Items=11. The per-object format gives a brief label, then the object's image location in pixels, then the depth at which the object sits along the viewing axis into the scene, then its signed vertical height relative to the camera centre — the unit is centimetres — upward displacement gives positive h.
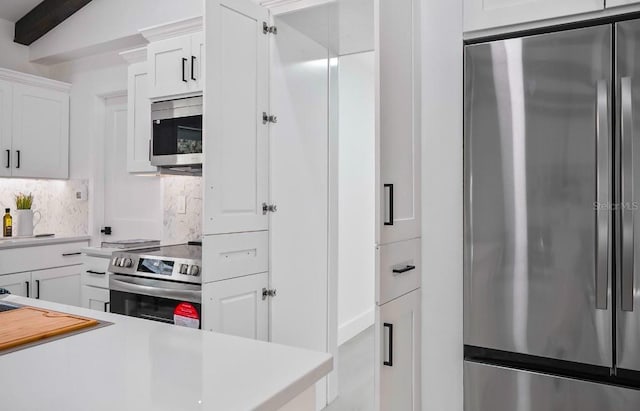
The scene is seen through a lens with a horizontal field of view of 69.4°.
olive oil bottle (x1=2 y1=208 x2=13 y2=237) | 414 -14
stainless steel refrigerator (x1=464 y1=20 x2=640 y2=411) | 172 -5
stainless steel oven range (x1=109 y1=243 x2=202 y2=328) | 235 -41
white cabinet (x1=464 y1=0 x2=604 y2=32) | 179 +80
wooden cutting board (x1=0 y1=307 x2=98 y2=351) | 118 -32
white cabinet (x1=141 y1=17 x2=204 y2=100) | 279 +93
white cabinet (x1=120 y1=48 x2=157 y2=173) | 323 +62
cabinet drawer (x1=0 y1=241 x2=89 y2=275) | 363 -40
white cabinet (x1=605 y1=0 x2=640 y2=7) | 172 +77
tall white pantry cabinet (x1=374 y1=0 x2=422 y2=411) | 174 +1
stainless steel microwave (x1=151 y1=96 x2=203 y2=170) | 279 +47
